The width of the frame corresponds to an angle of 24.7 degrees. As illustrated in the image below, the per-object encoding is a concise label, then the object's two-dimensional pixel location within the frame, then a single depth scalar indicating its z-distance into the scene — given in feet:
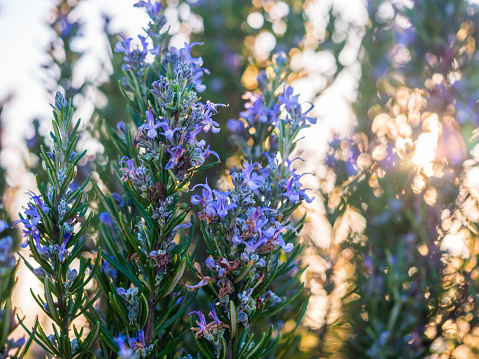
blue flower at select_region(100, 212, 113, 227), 1.77
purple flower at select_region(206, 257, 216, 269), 1.50
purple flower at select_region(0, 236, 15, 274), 1.36
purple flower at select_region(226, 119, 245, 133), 1.77
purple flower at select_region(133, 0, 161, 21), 1.67
